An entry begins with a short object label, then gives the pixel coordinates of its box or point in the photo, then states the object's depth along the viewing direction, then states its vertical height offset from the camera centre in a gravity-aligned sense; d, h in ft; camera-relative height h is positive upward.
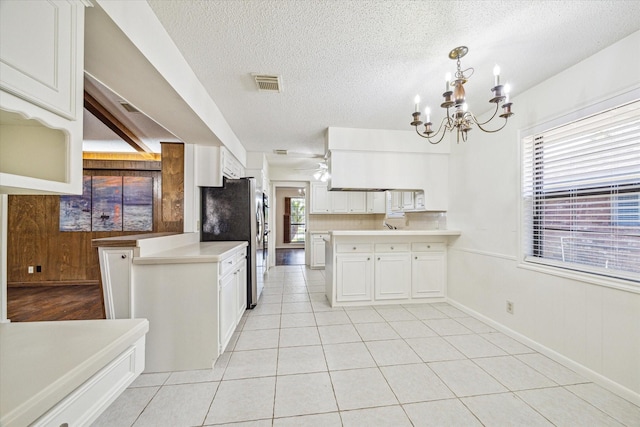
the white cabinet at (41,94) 2.46 +1.31
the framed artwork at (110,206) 14.29 +0.62
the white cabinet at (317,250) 19.48 -2.62
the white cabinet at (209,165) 9.86 +2.03
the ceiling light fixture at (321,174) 16.14 +2.79
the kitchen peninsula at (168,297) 6.24 -2.07
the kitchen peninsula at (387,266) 11.03 -2.25
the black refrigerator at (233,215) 10.46 +0.06
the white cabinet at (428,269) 11.51 -2.44
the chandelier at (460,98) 4.80 +2.46
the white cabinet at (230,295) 6.93 -2.53
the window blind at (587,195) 5.62 +0.56
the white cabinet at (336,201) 19.30 +1.17
